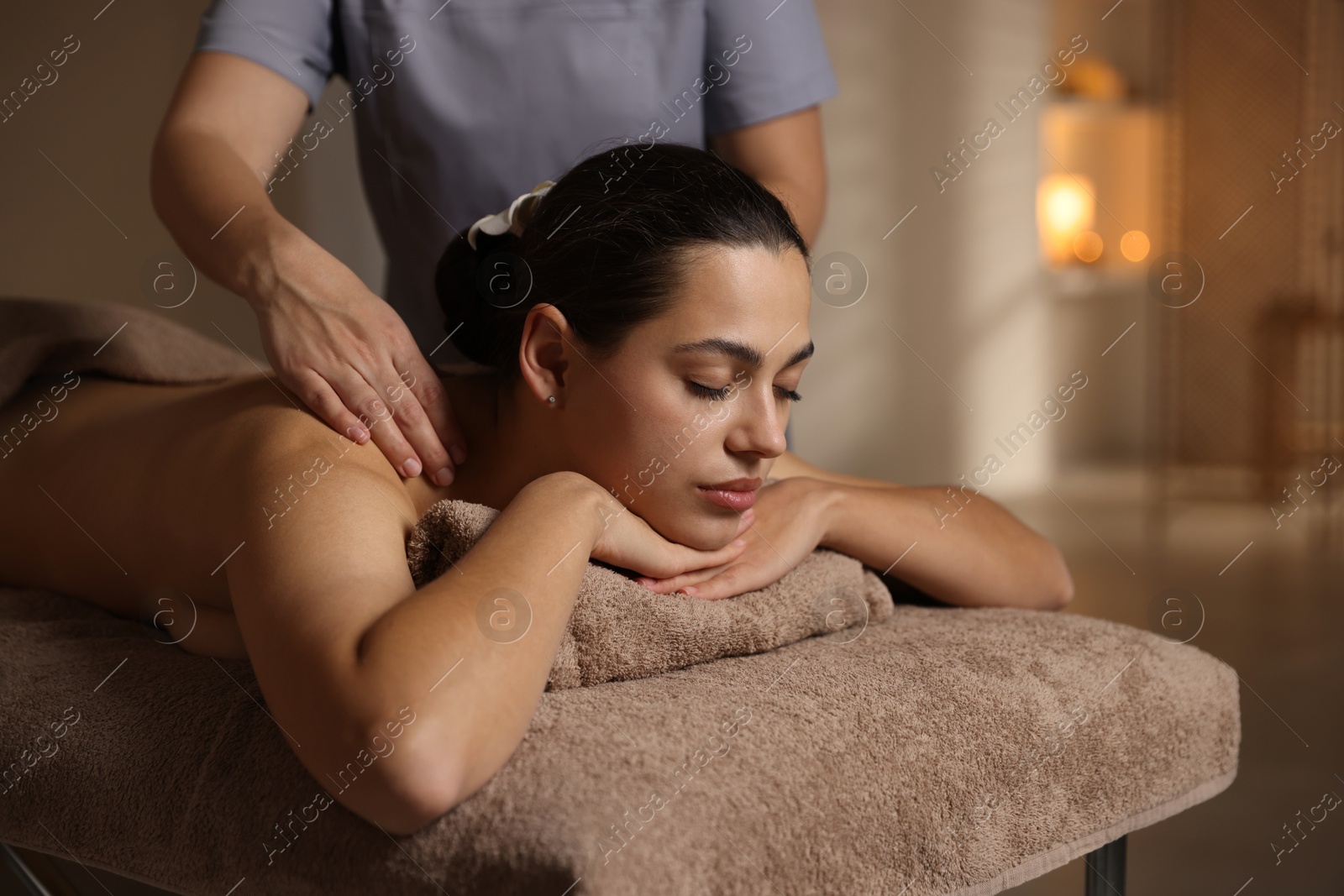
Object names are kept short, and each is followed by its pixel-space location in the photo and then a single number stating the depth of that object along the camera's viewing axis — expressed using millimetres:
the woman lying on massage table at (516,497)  655
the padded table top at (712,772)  620
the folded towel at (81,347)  1302
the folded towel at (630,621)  799
